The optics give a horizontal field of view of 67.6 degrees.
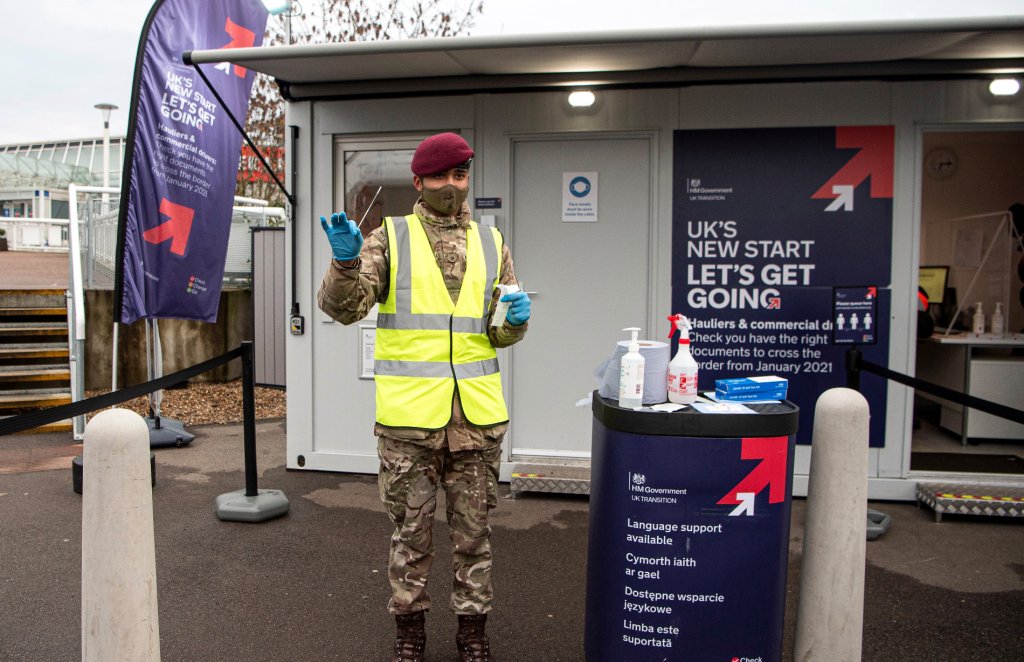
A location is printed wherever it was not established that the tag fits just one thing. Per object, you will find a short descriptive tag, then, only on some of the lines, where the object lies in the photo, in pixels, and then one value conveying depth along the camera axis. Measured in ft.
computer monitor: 25.94
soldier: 9.57
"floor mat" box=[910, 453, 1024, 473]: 18.94
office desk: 21.80
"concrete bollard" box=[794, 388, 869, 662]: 8.63
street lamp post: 63.82
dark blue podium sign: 8.13
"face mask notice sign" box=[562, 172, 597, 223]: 18.28
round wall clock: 29.71
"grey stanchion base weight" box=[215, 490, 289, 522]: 15.97
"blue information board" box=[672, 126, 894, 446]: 17.33
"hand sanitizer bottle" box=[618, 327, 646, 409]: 8.60
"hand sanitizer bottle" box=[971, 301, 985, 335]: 23.26
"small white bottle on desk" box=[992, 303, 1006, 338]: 23.31
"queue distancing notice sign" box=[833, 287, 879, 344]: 17.37
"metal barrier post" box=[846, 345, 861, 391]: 14.44
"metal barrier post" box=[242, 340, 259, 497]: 15.90
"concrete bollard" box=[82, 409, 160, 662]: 7.39
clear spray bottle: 8.87
